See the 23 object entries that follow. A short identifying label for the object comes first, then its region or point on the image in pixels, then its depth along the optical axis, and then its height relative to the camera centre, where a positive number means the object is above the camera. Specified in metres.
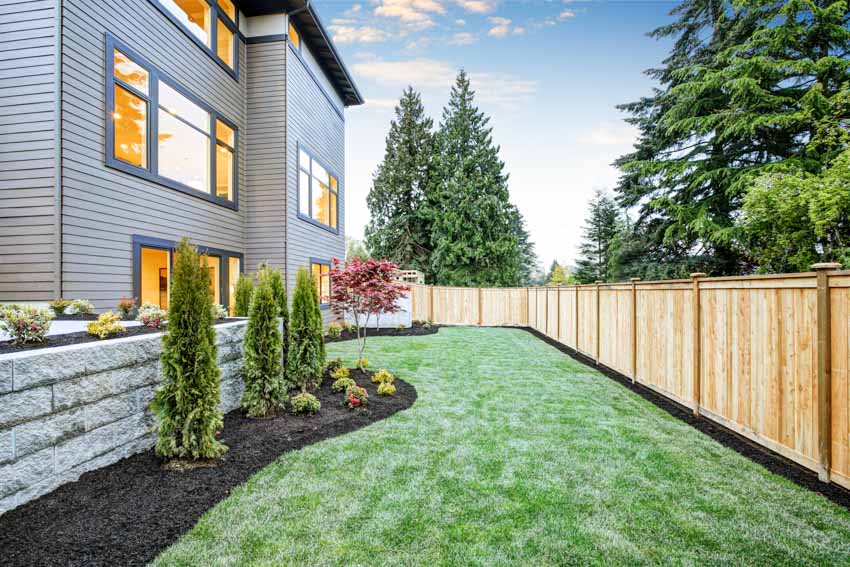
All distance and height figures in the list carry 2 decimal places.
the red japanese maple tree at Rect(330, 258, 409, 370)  6.30 +0.02
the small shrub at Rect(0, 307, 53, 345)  2.74 -0.28
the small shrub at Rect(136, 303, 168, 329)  3.94 -0.33
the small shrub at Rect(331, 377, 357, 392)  5.19 -1.32
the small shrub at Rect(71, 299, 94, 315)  4.46 -0.24
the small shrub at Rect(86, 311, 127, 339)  3.13 -0.33
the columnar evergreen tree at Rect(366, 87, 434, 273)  23.34 +5.82
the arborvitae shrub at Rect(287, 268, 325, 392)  5.02 -0.69
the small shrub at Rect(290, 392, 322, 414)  4.29 -1.30
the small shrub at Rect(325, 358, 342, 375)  6.01 -1.24
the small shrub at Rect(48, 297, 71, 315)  4.30 -0.22
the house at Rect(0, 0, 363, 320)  4.56 +2.23
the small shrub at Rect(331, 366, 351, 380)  5.61 -1.26
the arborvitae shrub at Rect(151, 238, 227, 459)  2.97 -0.69
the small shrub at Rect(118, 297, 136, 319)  4.97 -0.27
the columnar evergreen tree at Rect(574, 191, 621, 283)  27.25 +3.42
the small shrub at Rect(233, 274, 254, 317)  5.08 -0.13
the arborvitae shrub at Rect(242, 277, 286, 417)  4.11 -0.71
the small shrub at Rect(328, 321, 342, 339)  10.10 -1.17
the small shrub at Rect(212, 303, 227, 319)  4.95 -0.33
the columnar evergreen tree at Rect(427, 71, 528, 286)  21.64 +4.51
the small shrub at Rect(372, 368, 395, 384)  5.52 -1.30
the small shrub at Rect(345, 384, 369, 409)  4.59 -1.33
